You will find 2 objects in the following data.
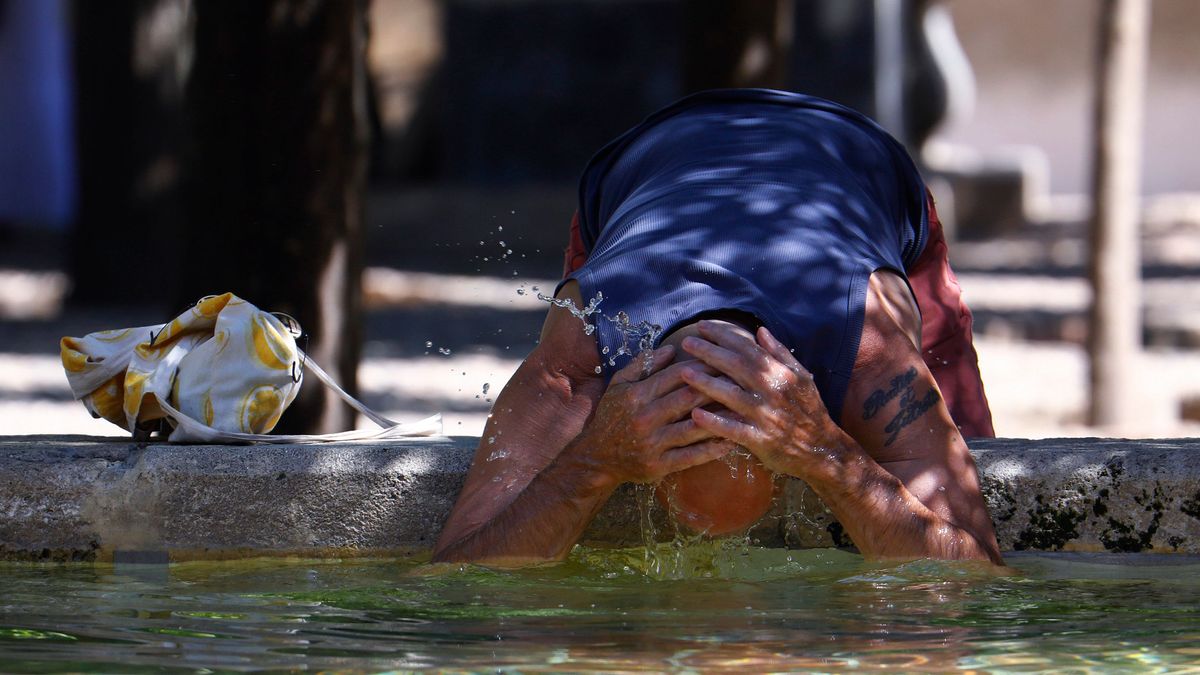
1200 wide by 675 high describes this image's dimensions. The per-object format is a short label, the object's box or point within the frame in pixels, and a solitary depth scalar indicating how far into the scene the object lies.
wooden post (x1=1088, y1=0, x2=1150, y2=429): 14.55
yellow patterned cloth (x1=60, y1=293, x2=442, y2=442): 7.26
